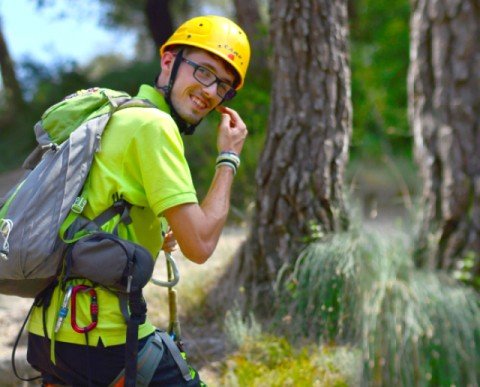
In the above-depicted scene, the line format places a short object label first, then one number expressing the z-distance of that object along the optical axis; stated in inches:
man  218.4
